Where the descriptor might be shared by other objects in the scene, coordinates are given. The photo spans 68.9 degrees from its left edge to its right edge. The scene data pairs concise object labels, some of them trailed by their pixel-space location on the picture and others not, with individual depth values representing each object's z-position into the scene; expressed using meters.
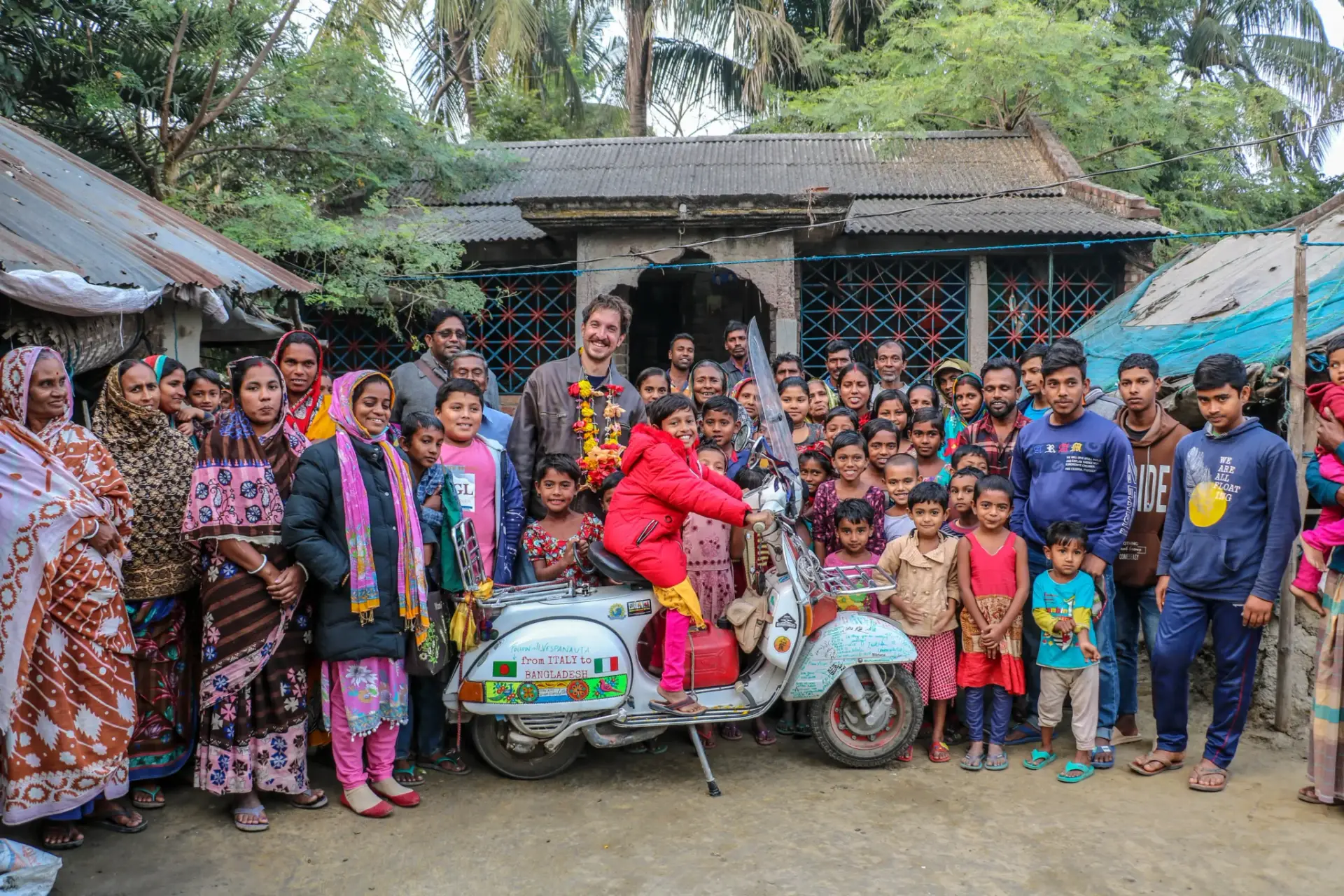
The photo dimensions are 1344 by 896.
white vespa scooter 3.97
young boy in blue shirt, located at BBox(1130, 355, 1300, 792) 3.90
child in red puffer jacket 3.96
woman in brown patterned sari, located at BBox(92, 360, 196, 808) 3.74
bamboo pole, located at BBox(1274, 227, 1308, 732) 4.60
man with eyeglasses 5.23
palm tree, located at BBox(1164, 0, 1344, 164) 20.58
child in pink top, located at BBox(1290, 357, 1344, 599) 3.74
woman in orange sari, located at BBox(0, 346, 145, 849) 3.26
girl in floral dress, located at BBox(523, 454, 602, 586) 4.49
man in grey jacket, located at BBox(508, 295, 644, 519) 4.91
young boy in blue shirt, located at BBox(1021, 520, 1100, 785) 4.22
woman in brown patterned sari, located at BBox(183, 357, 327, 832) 3.55
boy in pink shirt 4.31
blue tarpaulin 6.18
